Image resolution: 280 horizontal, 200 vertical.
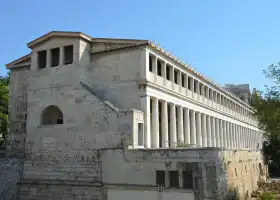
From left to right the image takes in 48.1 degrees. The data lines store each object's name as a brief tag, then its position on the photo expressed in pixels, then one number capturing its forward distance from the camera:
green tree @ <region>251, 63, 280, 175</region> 25.55
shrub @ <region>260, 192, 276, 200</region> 21.51
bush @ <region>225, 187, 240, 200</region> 19.79
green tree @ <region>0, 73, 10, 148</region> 40.00
